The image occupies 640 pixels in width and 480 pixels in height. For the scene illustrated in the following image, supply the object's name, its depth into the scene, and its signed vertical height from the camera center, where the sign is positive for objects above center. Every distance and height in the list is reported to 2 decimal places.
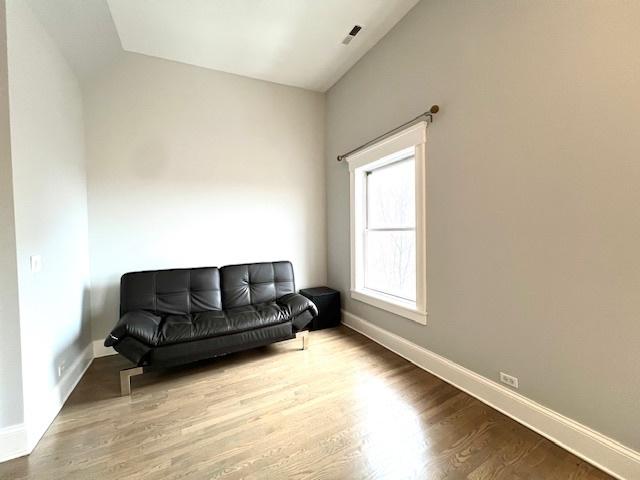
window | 2.37 +0.08
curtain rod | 2.15 +0.99
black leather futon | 2.10 -0.77
